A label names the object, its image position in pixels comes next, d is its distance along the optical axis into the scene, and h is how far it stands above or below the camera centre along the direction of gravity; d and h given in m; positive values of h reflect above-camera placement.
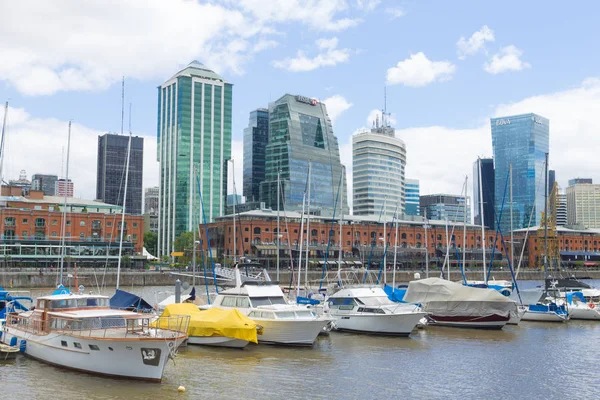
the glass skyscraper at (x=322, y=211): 177.14 +8.85
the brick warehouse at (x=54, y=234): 118.31 +0.43
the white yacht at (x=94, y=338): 26.03 -4.51
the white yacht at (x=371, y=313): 41.12 -4.74
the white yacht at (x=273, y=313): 35.78 -4.33
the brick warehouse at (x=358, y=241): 134.38 +0.47
